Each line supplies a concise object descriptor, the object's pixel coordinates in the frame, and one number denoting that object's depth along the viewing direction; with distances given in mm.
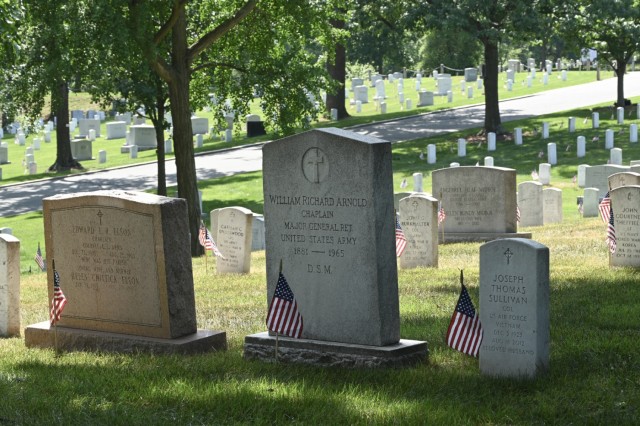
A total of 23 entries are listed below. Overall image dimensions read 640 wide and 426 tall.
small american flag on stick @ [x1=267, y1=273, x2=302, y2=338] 9070
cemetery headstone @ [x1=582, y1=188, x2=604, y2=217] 25062
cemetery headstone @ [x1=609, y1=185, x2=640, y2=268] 14234
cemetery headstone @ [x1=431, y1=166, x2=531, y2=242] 19641
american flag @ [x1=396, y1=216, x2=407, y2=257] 15445
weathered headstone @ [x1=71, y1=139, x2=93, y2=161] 44906
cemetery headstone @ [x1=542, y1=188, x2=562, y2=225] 25125
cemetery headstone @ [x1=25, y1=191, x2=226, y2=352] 10227
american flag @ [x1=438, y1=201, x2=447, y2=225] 19369
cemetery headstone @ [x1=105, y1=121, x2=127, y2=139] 52500
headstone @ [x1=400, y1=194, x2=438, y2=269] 16391
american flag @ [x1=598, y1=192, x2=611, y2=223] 17078
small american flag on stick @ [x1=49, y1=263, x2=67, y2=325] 10273
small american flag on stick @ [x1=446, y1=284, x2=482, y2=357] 8617
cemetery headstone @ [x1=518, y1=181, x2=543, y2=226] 23891
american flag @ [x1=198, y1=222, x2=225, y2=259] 16781
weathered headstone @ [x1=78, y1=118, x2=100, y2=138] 53812
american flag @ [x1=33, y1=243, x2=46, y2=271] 20047
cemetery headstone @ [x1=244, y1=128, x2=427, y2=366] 8992
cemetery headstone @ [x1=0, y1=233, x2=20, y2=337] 12016
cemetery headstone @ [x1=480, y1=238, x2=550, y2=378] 8250
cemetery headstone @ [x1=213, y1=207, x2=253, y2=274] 17047
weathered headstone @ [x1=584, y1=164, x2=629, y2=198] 27125
